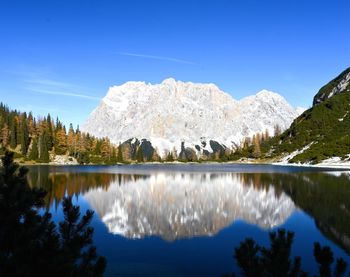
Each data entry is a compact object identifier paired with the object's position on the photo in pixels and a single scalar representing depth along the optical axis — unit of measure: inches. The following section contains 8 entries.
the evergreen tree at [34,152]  6840.6
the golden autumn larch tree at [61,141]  7716.0
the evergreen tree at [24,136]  7165.4
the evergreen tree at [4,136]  7229.3
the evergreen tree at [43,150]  6796.3
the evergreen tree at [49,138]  7444.9
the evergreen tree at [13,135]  7288.4
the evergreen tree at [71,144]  7628.0
